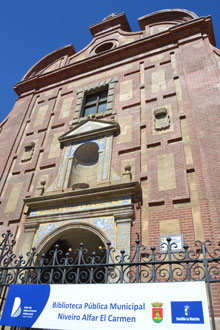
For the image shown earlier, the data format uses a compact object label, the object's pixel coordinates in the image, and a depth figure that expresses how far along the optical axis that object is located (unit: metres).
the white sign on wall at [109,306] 3.30
